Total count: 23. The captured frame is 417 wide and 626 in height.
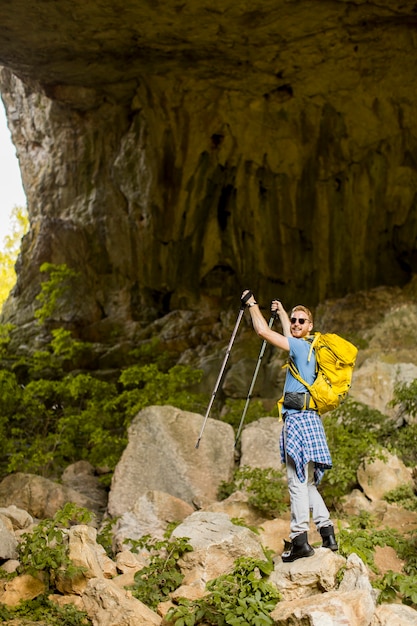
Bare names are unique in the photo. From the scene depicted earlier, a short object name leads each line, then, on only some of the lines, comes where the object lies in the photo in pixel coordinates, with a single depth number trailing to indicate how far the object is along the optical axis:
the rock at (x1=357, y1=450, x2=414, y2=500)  6.82
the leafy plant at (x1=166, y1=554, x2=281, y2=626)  3.90
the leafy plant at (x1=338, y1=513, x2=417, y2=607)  4.47
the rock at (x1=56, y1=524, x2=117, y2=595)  4.84
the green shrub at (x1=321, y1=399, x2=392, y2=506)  6.93
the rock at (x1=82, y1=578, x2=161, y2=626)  4.21
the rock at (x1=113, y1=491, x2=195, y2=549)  6.38
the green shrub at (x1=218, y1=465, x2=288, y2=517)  6.56
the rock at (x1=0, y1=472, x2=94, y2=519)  7.58
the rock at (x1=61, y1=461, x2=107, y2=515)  8.57
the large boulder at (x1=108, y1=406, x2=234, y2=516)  7.49
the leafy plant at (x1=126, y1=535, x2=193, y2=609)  4.66
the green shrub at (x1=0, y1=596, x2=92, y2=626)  4.39
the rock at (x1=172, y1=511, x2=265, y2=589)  4.77
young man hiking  4.44
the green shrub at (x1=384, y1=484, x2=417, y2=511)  6.57
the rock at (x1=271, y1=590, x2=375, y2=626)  3.62
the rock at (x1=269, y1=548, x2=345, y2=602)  4.16
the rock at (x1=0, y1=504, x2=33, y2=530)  6.22
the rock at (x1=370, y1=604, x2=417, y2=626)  3.75
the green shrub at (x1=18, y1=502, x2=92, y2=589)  4.88
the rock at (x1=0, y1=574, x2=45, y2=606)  4.79
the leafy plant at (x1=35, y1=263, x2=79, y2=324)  14.66
